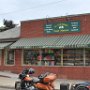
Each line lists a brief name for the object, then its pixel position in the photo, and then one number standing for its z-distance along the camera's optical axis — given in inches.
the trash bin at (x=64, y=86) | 325.4
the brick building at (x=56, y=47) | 571.8
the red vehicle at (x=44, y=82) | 297.0
